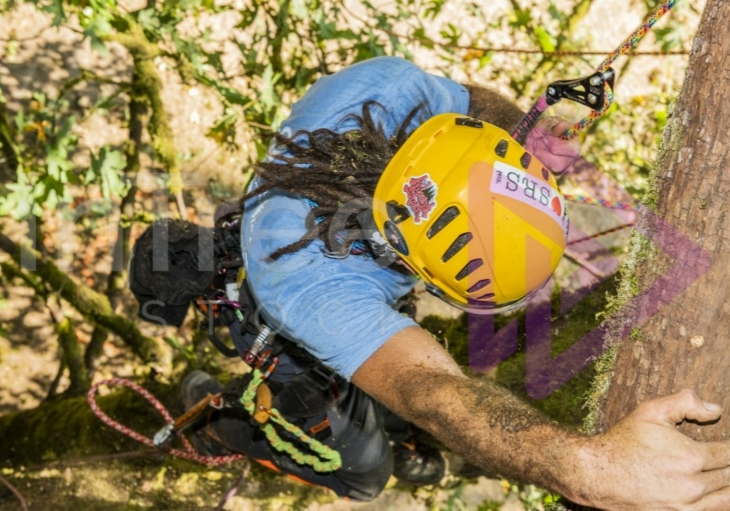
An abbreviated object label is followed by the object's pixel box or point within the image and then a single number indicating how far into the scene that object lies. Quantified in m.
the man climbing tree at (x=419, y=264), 1.35
